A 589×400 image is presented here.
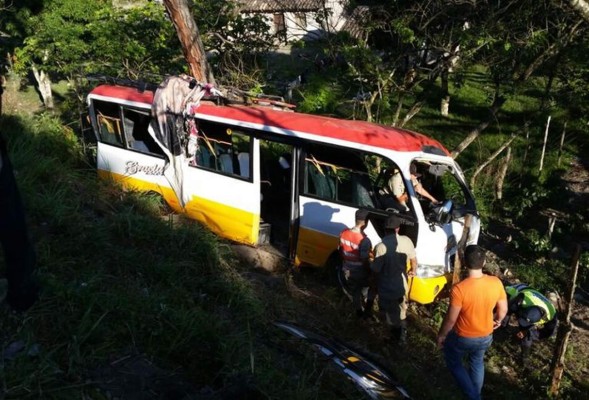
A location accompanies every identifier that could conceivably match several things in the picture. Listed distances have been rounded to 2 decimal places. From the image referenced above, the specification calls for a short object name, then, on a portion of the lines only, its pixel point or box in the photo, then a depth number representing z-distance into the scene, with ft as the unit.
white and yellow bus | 20.84
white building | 35.83
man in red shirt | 19.67
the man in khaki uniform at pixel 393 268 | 18.67
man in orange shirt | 14.78
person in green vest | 19.85
